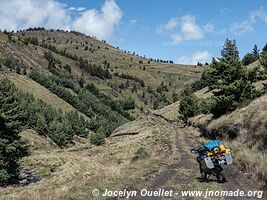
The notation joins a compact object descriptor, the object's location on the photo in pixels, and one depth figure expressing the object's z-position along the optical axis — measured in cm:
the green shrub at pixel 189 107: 7575
